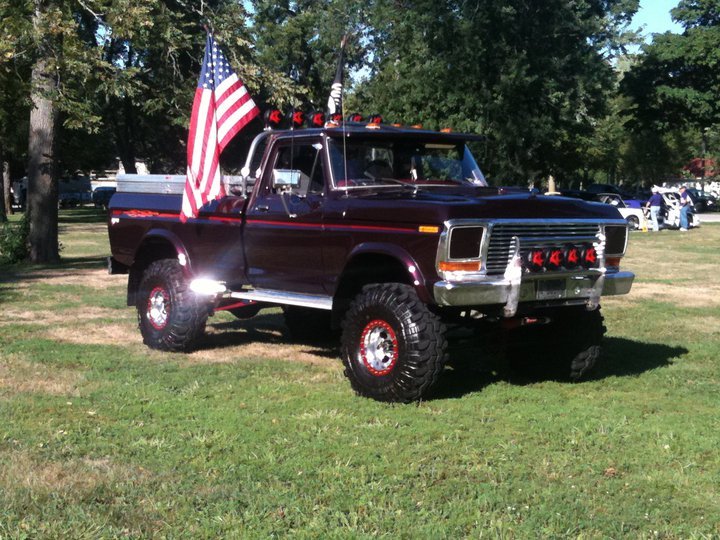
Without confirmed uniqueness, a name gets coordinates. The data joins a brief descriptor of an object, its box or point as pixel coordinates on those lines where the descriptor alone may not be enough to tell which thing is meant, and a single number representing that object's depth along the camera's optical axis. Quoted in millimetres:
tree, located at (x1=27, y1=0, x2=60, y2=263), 19891
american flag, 9266
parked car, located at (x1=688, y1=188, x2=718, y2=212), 59688
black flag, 9266
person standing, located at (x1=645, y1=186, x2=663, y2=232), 35500
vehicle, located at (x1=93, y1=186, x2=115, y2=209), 70175
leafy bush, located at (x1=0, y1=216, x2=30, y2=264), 20156
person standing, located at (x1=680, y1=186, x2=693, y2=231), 35469
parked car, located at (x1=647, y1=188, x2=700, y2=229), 36406
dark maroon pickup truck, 7062
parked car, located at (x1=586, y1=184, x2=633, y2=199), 46956
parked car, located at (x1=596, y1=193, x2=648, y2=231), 36094
